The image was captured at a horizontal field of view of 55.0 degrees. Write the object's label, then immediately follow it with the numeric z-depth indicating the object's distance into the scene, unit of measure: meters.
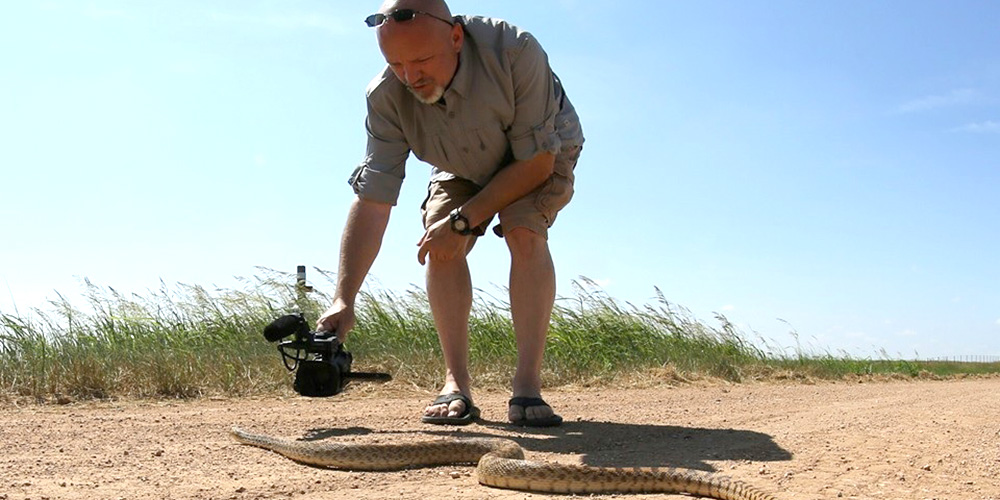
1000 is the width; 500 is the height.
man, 4.15
